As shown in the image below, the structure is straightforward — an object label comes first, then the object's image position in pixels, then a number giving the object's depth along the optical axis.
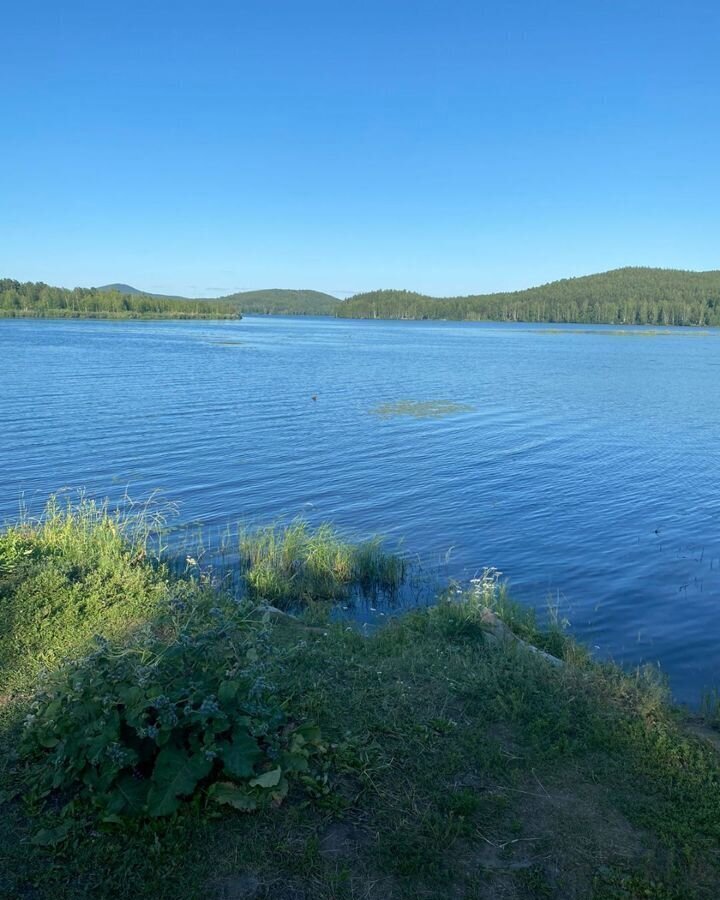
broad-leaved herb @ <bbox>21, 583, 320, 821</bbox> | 4.89
